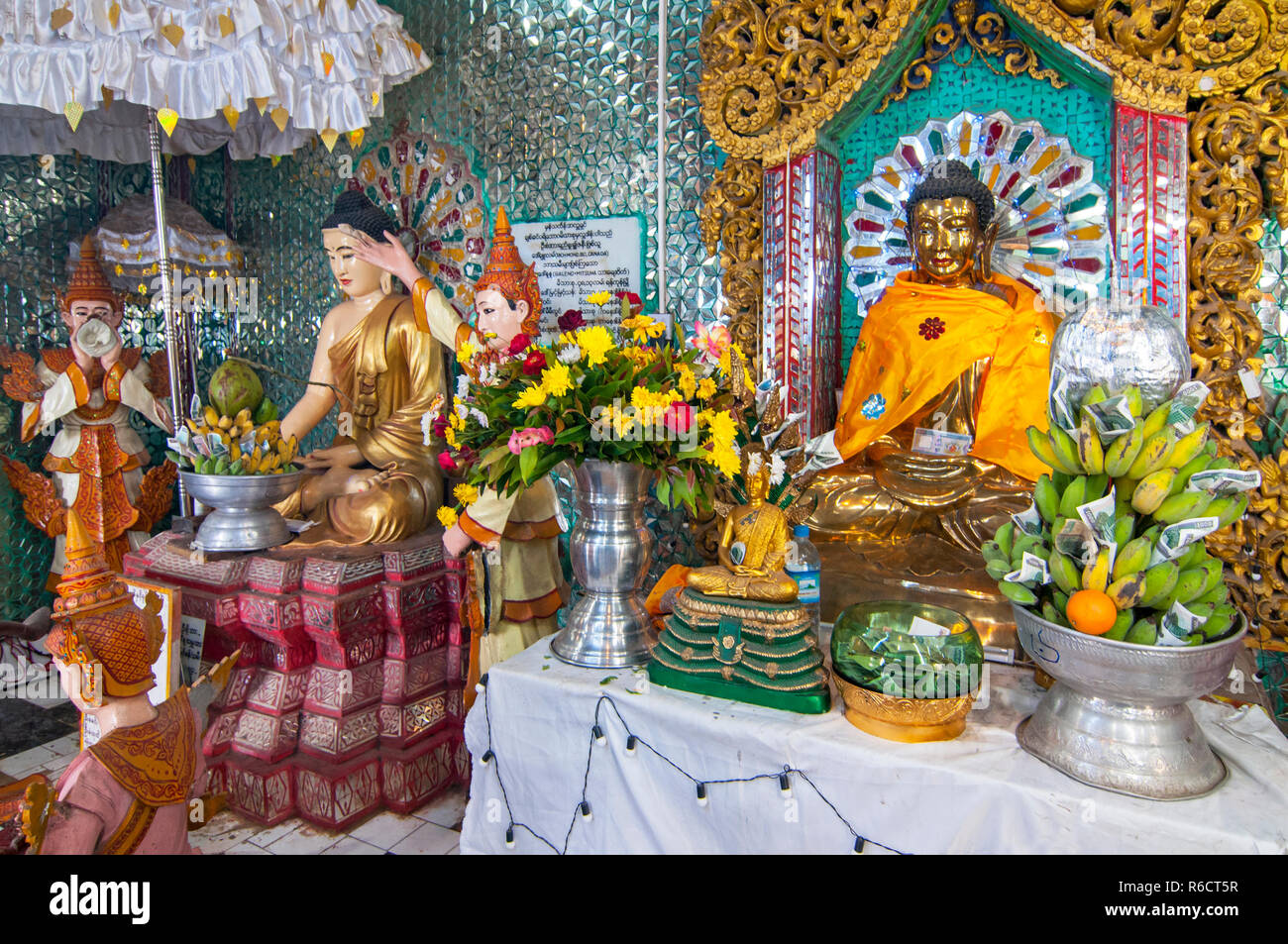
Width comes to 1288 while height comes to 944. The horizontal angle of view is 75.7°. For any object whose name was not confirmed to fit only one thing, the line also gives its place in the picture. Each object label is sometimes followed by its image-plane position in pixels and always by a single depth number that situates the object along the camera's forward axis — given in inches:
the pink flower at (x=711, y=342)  83.2
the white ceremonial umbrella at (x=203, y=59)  118.8
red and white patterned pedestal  119.8
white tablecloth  57.8
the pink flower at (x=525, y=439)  78.2
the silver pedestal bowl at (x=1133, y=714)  57.9
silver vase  85.8
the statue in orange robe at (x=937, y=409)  108.5
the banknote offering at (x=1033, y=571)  62.2
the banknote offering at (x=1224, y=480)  58.6
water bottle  86.7
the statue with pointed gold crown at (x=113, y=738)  63.0
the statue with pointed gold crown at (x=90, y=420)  174.1
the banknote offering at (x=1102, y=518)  59.9
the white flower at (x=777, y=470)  84.4
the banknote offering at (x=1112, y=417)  61.6
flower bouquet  78.6
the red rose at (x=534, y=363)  81.7
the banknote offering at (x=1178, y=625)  57.3
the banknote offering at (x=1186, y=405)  62.1
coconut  127.6
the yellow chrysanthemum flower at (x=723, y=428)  78.5
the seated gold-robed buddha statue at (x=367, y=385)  143.0
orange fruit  58.8
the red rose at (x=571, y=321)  84.4
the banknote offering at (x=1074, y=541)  62.5
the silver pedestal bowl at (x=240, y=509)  124.4
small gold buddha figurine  79.4
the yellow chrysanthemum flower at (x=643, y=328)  85.5
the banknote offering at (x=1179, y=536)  57.7
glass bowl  65.8
